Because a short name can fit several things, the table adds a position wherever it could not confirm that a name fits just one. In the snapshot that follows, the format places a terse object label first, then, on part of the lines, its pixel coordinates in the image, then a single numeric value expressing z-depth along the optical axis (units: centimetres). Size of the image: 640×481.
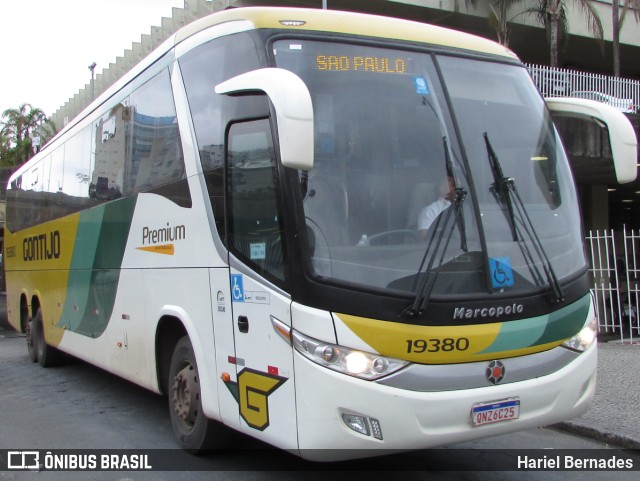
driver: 456
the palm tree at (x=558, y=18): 2150
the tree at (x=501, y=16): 2298
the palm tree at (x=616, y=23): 2322
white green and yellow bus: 423
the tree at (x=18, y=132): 4759
